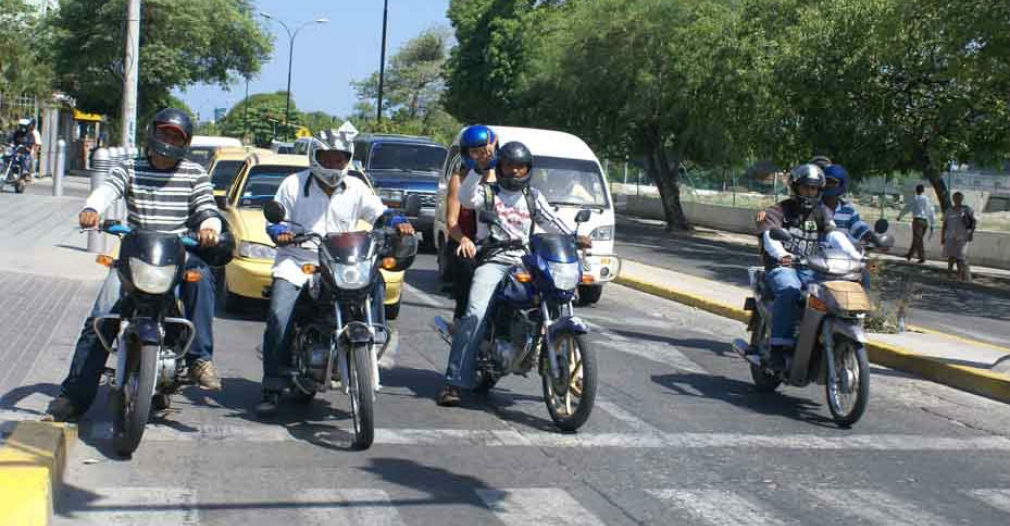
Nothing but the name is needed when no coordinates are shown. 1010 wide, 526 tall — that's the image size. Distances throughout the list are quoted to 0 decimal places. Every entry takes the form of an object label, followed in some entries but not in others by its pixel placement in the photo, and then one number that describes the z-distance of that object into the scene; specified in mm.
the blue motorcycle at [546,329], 7246
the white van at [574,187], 14734
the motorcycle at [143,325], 6121
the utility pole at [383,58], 50169
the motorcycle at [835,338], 7949
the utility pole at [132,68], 17391
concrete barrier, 30312
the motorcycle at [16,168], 26734
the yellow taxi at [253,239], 11422
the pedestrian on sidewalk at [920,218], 29688
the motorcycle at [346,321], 6590
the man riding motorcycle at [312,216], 7211
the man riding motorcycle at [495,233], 7859
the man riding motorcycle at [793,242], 8703
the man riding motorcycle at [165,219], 6676
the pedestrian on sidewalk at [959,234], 25359
